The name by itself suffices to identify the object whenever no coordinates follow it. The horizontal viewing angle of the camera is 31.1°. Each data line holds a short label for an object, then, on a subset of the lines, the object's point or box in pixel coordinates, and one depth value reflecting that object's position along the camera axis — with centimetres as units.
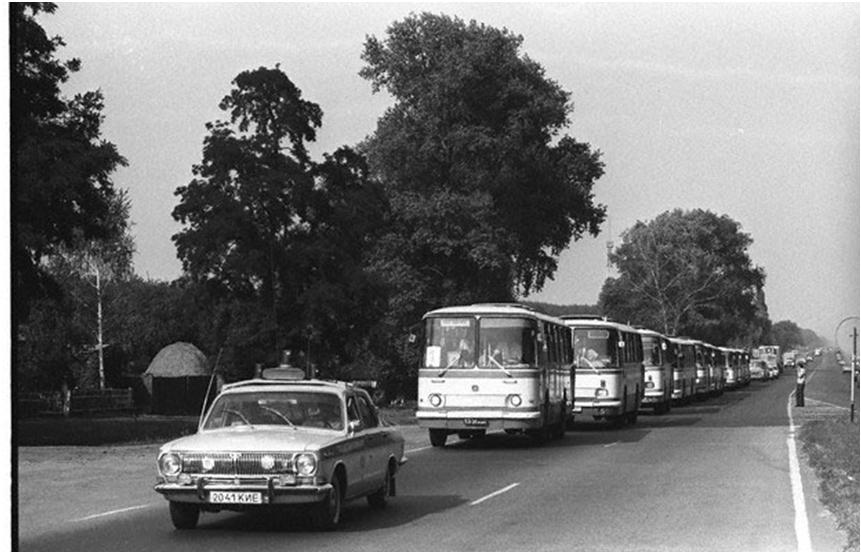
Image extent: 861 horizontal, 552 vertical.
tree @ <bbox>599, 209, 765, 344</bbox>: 11962
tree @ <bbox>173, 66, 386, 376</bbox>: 5331
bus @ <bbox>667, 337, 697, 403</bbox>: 6283
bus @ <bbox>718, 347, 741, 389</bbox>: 9510
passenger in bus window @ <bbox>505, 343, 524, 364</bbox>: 3092
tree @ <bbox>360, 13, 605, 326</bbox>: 6091
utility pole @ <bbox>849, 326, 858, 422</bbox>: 3359
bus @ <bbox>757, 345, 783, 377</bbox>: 14225
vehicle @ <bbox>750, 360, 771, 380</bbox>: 13475
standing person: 5532
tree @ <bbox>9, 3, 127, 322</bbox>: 3466
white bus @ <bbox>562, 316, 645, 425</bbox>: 4159
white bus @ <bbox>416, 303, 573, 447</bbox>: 3080
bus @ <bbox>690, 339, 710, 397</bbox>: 7325
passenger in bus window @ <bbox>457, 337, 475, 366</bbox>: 3109
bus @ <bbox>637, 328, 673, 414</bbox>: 5494
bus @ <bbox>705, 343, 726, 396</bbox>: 8096
